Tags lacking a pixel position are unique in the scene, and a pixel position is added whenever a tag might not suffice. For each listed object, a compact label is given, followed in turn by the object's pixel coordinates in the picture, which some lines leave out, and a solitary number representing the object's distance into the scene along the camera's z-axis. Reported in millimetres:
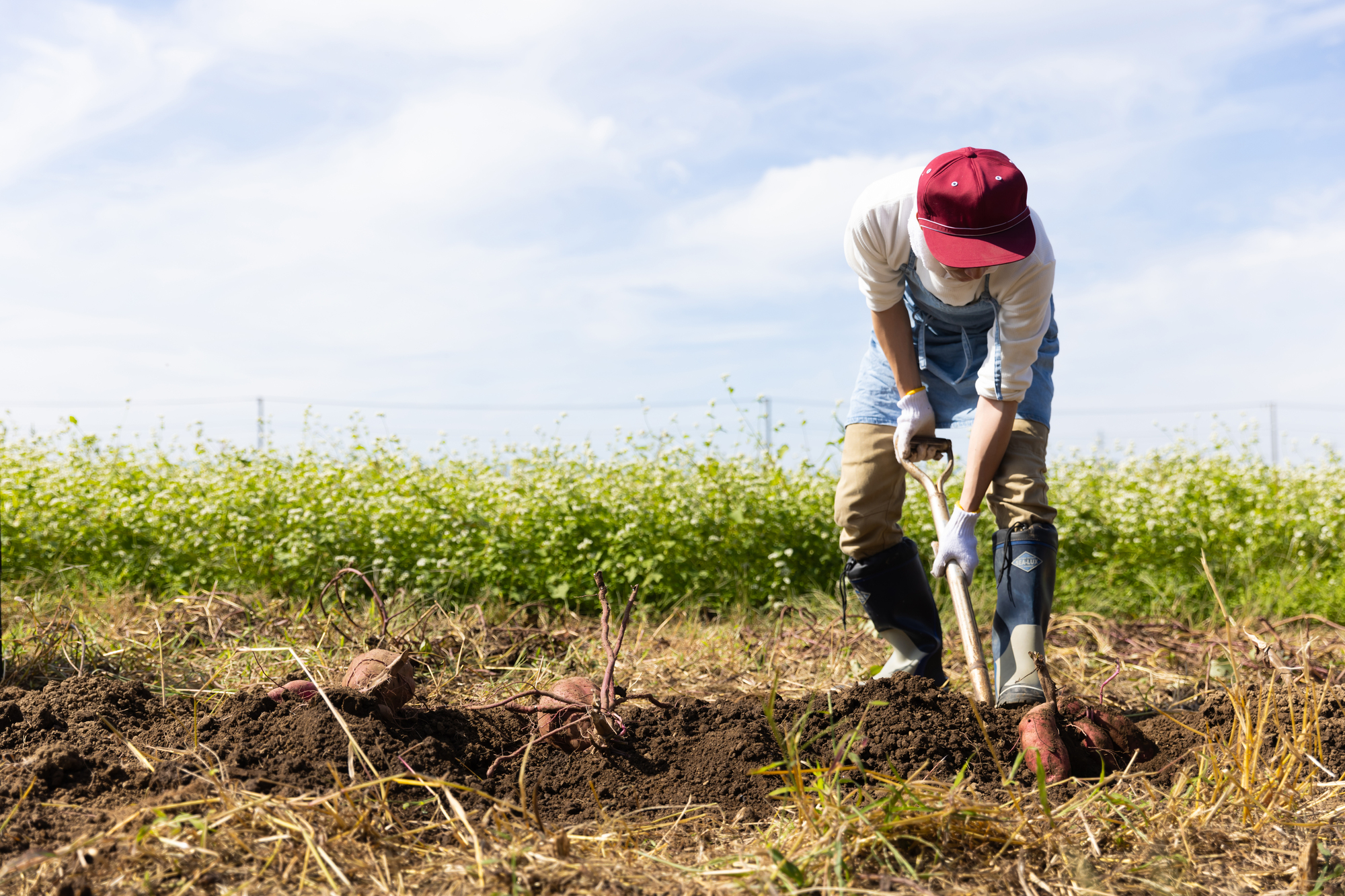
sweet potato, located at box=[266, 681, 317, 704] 2197
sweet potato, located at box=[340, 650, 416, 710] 2213
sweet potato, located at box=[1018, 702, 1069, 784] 2057
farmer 2504
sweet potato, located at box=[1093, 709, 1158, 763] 2200
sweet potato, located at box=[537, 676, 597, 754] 2160
